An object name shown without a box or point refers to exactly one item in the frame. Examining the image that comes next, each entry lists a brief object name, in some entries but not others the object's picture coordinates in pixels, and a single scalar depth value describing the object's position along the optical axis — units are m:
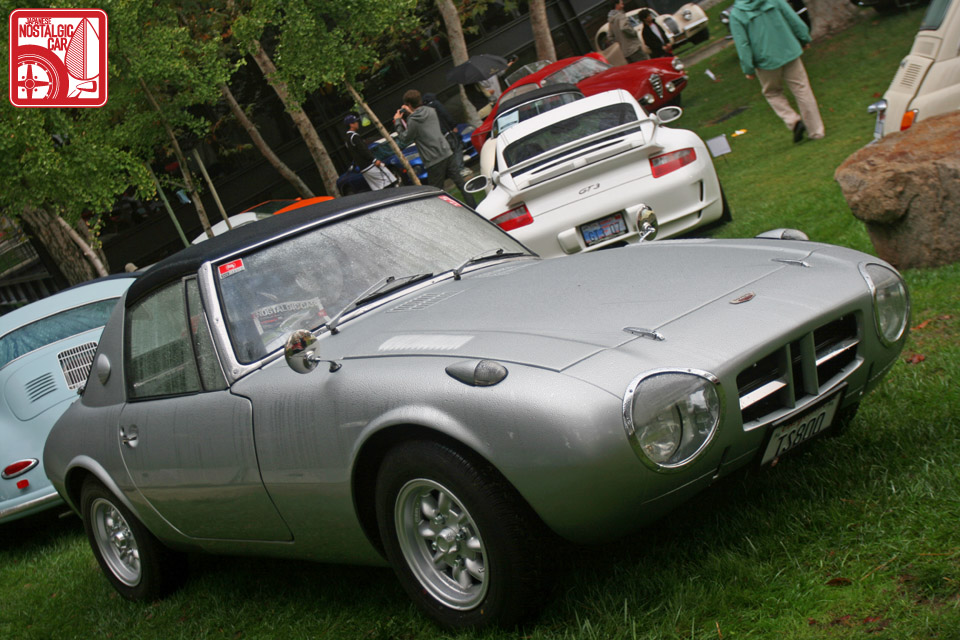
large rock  5.80
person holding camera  14.49
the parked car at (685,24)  22.97
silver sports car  2.86
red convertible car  16.06
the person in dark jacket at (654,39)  21.91
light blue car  6.81
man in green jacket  11.20
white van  7.54
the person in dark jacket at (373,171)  18.03
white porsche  7.98
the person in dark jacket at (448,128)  15.32
